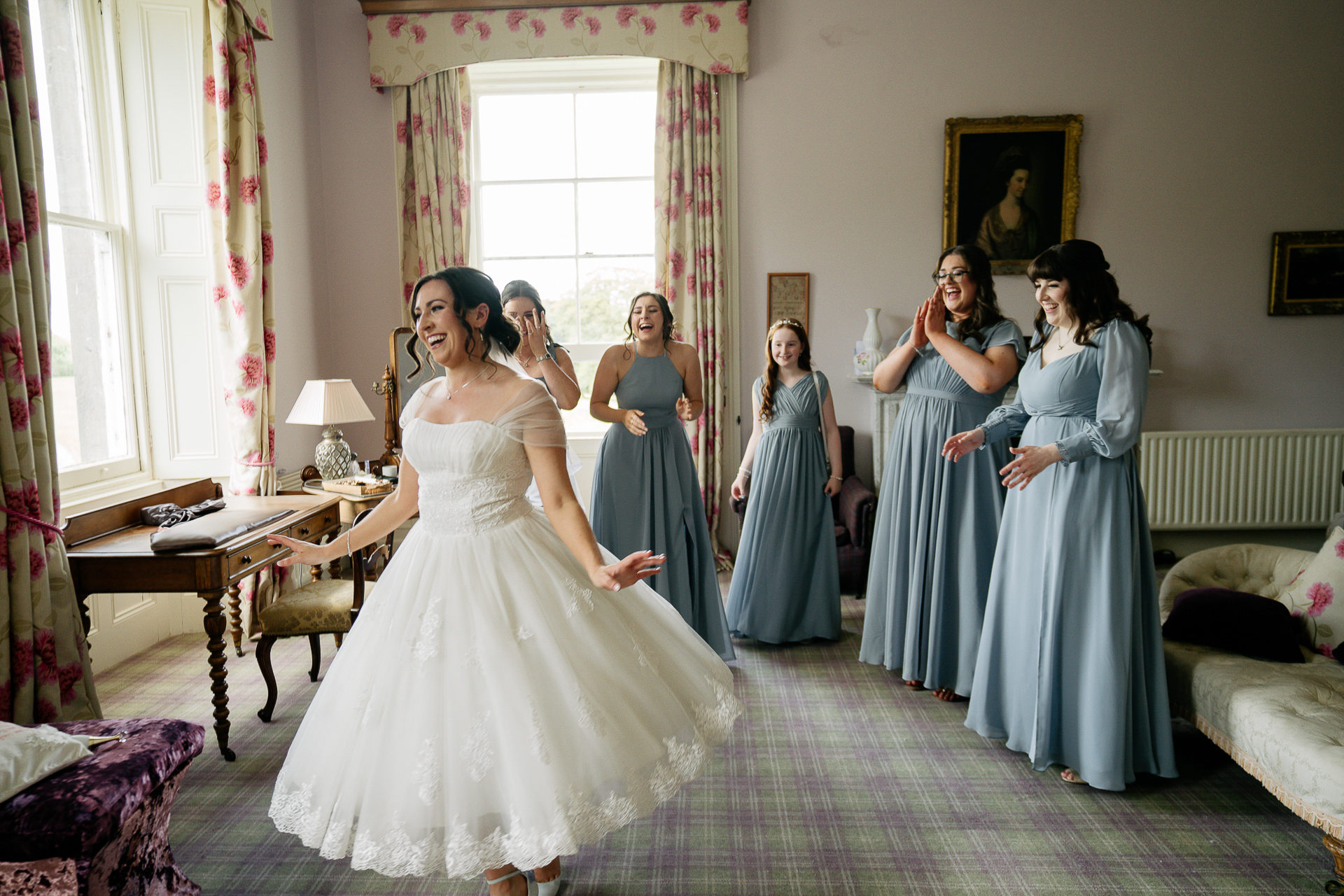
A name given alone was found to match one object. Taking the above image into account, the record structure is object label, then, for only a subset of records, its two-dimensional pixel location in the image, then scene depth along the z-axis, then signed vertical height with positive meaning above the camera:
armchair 4.27 -1.05
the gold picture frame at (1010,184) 4.77 +0.97
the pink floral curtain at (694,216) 4.79 +0.80
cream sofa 1.86 -1.00
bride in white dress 1.41 -0.64
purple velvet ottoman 1.48 -0.91
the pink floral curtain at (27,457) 2.22 -0.30
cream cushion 1.53 -0.81
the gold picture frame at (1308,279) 4.84 +0.37
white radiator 4.75 -0.85
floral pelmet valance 4.67 +1.86
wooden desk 2.48 -0.68
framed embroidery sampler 4.95 +0.31
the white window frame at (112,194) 3.47 +0.73
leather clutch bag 2.49 -0.60
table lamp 3.78 -0.30
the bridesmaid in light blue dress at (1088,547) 2.21 -0.60
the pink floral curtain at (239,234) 3.56 +0.55
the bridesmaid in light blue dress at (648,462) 3.18 -0.46
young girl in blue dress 3.53 -0.73
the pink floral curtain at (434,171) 4.78 +1.10
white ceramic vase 4.82 -0.04
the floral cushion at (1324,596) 2.45 -0.83
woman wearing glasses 2.75 -0.53
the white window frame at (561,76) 4.93 +1.72
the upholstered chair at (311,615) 2.86 -0.96
